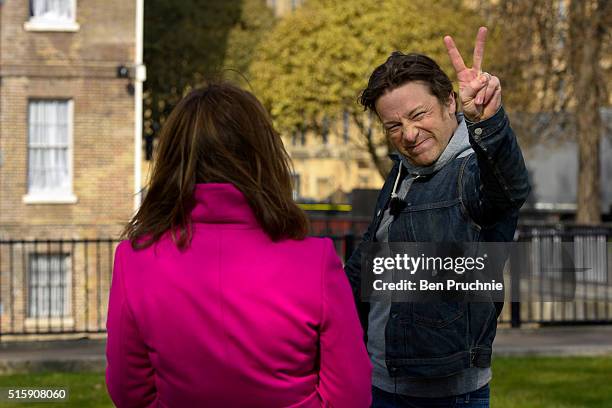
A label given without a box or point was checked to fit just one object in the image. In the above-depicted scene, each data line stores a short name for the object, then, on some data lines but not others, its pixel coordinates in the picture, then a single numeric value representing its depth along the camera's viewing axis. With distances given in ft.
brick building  80.48
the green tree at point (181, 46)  119.34
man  10.93
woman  9.21
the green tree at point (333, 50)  116.98
